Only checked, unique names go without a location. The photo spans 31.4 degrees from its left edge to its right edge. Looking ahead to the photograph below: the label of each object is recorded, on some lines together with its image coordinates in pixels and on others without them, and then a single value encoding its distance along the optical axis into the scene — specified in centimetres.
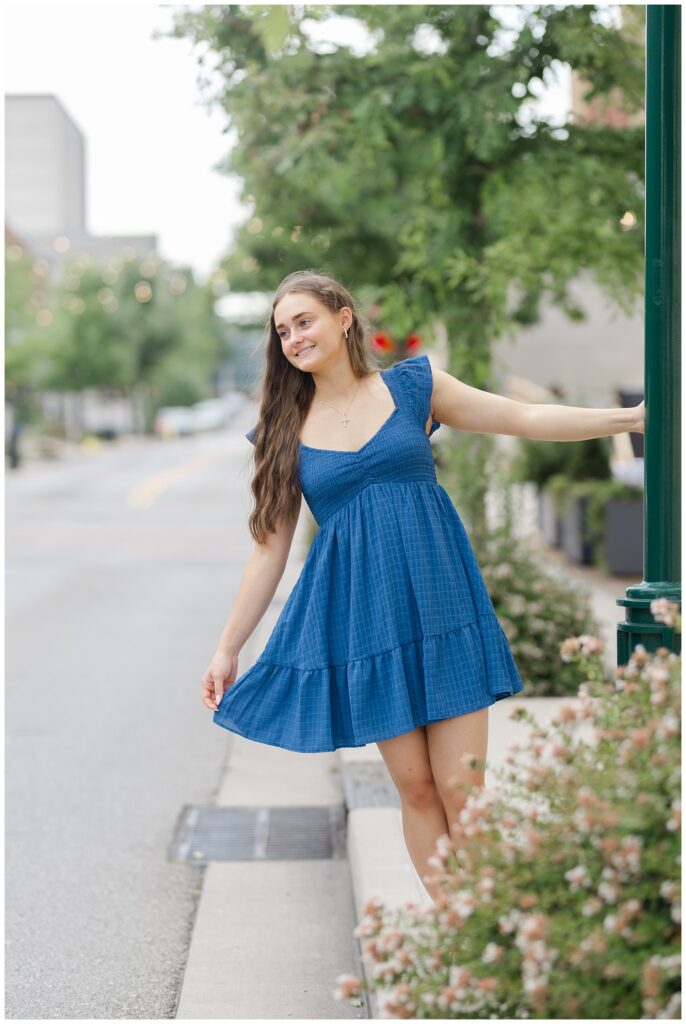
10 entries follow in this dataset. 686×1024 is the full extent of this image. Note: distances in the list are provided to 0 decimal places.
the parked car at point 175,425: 6796
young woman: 302
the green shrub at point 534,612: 688
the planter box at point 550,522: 1552
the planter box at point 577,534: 1366
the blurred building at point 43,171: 12575
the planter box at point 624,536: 1245
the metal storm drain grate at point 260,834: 519
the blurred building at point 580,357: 2142
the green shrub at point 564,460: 1492
